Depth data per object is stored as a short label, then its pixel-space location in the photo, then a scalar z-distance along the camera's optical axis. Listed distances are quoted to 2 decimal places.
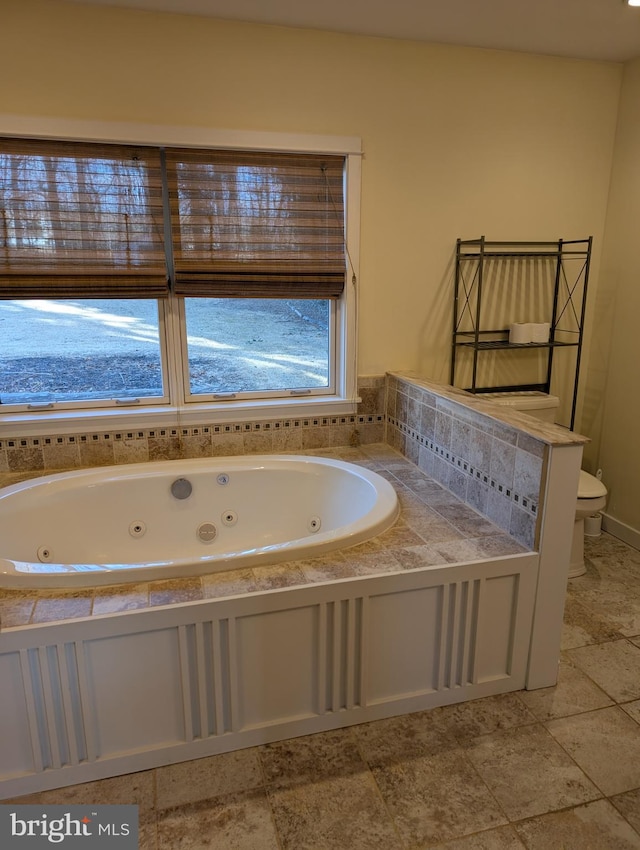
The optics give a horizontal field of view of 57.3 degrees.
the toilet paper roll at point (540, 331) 3.15
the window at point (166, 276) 2.54
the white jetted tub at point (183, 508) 2.45
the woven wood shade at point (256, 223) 2.68
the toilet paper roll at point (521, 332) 3.13
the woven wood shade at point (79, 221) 2.49
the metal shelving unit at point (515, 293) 3.11
